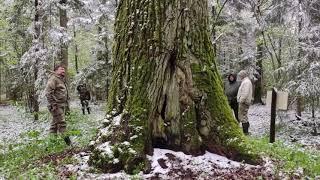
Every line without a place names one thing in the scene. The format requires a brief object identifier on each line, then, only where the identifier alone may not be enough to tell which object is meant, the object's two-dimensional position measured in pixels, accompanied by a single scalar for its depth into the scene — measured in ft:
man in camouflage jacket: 29.09
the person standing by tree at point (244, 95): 36.88
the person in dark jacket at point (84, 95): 68.17
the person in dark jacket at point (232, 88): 40.29
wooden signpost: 27.22
